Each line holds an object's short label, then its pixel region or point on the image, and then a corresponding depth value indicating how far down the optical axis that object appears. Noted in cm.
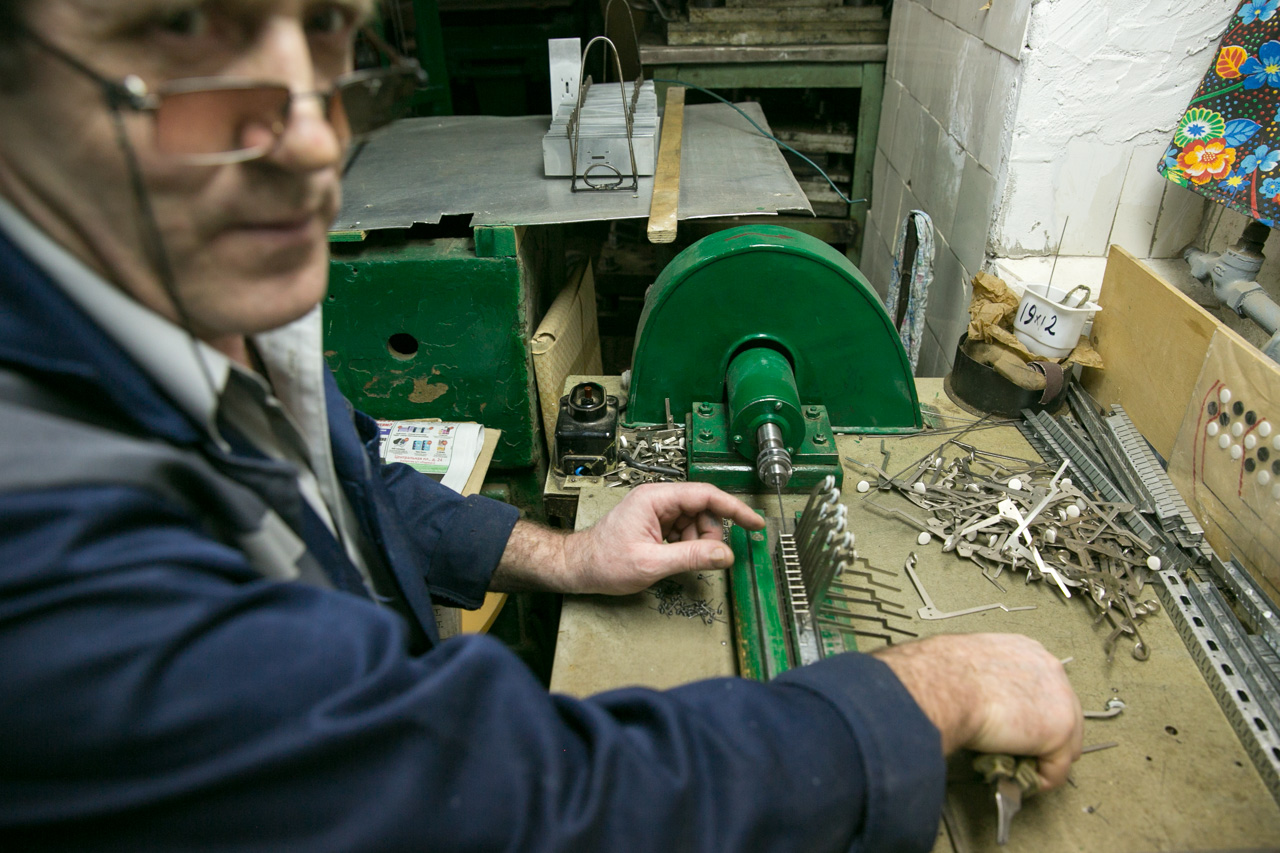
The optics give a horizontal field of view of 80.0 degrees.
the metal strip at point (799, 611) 102
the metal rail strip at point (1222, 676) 91
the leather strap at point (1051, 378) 155
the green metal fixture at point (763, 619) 102
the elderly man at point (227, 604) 46
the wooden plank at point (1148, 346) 130
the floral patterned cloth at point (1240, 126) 136
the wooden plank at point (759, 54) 318
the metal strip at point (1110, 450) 129
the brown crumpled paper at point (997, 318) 160
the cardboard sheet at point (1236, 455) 110
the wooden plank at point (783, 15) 320
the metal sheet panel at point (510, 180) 195
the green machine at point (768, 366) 134
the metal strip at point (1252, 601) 103
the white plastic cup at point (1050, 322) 154
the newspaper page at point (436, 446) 190
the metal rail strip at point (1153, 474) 122
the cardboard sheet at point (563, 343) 204
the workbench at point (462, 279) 188
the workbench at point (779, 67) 320
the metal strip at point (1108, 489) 120
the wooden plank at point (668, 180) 182
